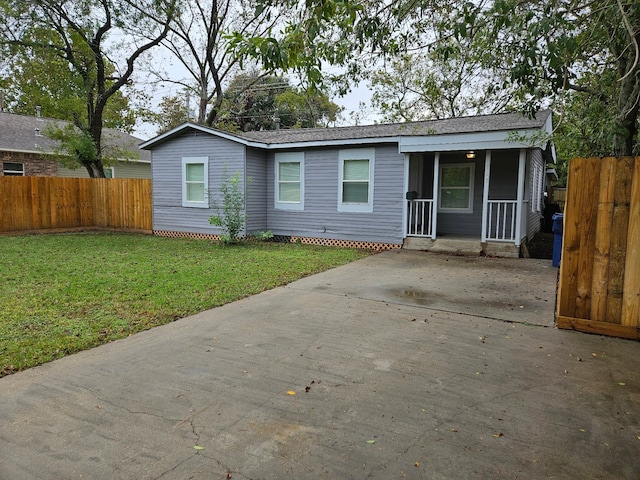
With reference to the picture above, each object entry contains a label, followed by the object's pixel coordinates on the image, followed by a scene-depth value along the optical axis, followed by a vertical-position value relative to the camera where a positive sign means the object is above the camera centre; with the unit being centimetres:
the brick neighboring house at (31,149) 1827 +221
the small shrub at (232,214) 1107 -32
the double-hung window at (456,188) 1156 +54
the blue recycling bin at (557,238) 834 -59
